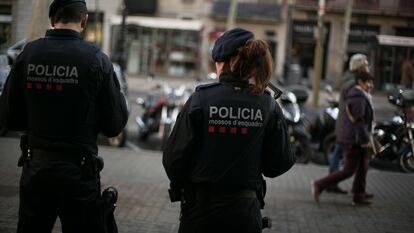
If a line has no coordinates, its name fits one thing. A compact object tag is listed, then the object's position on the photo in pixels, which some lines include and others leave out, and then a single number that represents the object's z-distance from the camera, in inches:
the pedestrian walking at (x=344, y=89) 289.4
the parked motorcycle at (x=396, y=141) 379.9
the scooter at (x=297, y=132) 406.0
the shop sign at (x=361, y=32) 548.5
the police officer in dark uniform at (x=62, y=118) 140.0
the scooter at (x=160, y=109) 466.6
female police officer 128.7
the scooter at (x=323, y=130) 419.3
